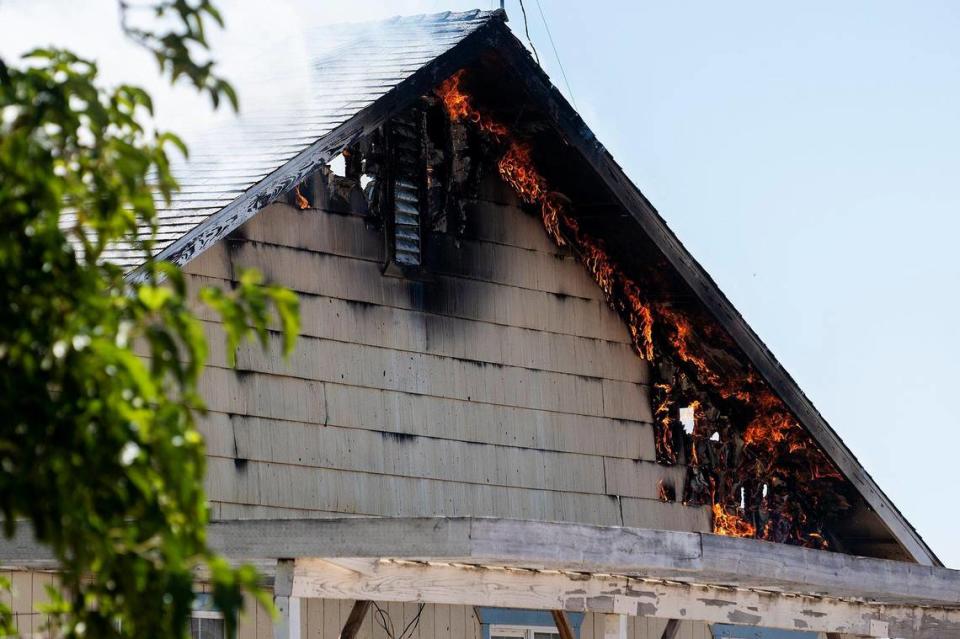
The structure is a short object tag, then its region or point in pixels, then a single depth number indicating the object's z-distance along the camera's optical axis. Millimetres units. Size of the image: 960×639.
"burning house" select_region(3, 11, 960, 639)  19140
